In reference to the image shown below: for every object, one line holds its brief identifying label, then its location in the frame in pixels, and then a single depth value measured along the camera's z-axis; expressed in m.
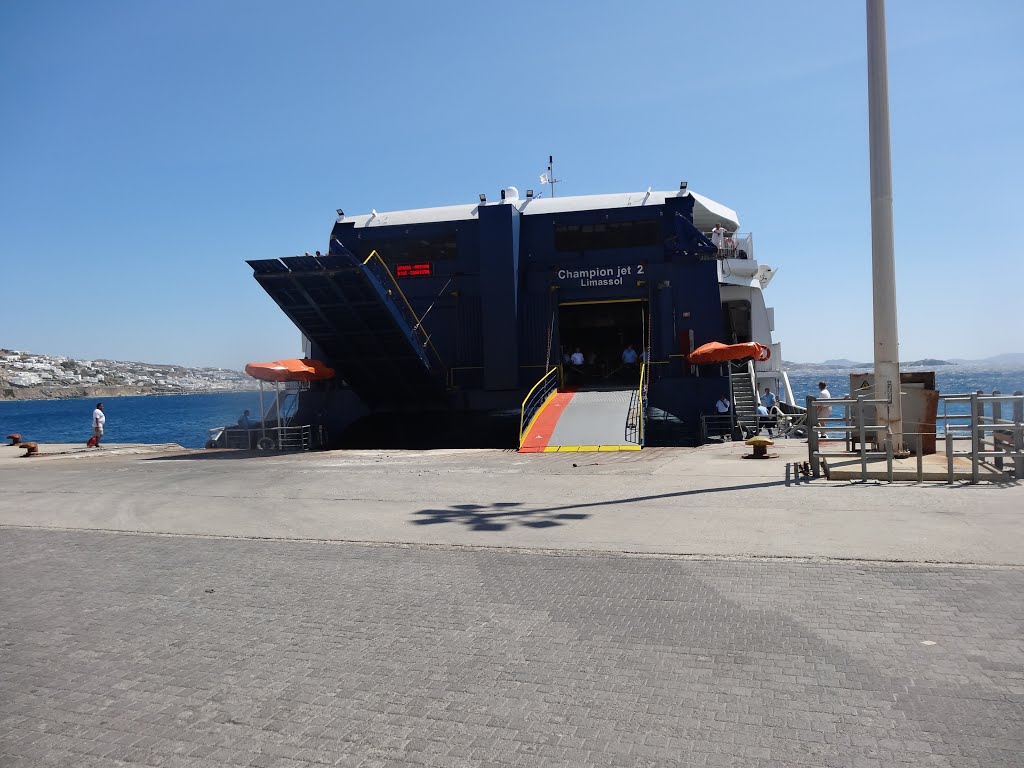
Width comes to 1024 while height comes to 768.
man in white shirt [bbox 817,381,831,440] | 24.47
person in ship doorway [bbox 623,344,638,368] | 24.98
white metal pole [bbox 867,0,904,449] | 12.53
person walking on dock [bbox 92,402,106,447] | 26.23
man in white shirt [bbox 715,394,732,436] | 21.67
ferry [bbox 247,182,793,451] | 21.98
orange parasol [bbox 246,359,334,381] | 20.78
